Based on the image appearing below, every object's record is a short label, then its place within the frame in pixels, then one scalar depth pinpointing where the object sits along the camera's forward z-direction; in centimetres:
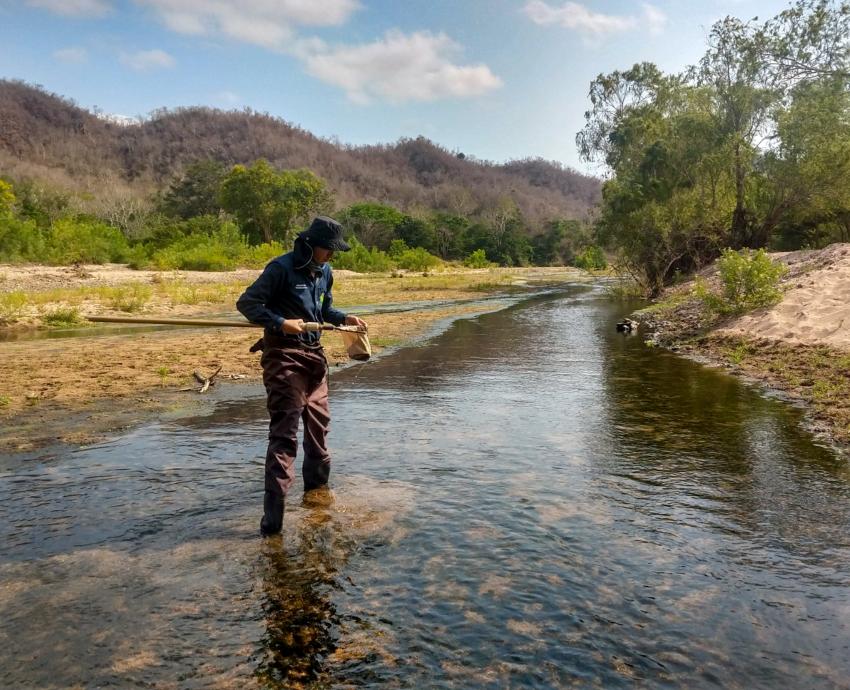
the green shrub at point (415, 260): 5938
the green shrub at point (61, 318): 1930
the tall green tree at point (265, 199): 6650
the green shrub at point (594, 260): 5388
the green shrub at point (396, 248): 6979
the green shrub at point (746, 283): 1498
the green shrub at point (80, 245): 3619
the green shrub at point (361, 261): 5516
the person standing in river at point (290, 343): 482
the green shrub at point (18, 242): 3386
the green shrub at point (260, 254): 4694
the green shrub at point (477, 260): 7456
